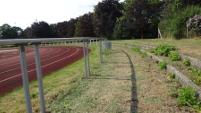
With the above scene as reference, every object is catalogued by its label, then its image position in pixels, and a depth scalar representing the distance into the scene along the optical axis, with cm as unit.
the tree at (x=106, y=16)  3753
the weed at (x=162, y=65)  509
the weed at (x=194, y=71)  388
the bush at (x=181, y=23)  1239
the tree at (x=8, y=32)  5879
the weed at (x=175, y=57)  547
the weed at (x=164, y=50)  680
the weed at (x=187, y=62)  469
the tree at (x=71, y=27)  5944
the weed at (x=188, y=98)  277
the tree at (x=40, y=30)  5437
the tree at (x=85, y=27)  4673
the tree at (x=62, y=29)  6375
